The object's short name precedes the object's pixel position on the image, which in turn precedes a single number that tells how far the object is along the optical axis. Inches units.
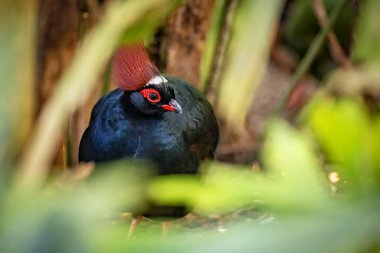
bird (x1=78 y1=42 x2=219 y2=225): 168.6
